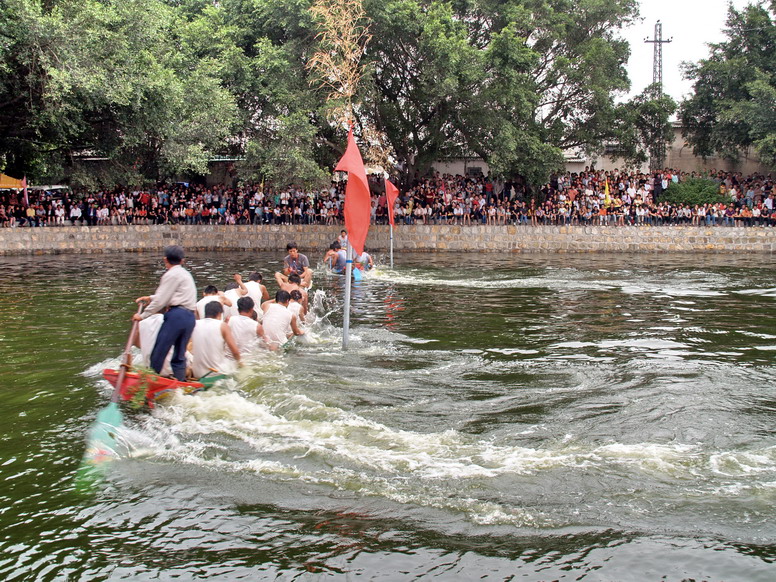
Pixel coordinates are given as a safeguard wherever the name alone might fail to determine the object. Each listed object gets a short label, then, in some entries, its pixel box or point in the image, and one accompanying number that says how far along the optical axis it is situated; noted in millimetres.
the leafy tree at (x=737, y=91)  34250
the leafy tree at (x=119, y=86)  25703
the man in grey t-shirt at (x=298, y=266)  15383
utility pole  38906
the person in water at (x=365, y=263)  21725
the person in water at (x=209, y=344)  9375
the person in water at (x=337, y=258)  19731
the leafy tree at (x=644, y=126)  37062
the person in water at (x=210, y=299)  10404
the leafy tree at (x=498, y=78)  31859
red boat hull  8547
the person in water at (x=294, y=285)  12906
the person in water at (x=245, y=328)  10641
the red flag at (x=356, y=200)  10920
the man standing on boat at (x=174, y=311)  8586
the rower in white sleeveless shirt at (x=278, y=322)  11297
